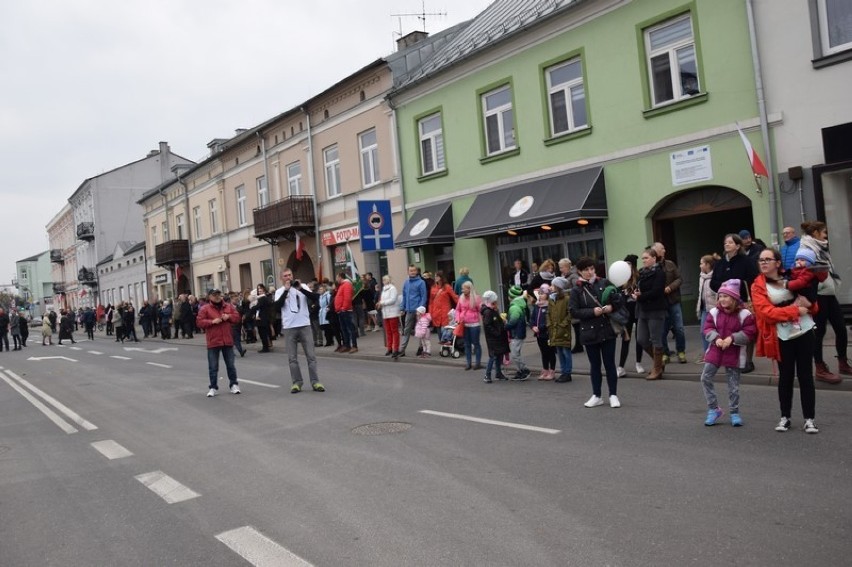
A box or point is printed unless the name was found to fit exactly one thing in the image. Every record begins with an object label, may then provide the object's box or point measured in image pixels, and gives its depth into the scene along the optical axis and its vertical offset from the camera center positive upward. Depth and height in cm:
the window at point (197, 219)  3925 +553
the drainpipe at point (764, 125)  1267 +258
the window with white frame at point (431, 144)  2105 +463
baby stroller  1440 -97
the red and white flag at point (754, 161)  1227 +190
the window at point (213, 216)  3684 +526
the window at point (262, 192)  3097 +533
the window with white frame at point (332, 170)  2600 +504
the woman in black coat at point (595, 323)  830 -46
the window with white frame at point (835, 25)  1182 +400
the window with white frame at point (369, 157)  2383 +496
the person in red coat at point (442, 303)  1459 -12
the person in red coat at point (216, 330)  1143 -22
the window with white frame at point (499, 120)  1859 +457
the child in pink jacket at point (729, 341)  685 -66
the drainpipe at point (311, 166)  2689 +540
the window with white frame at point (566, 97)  1653 +449
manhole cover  786 -142
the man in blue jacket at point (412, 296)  1506 +8
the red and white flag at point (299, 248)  2798 +243
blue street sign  1545 +170
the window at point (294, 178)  2841 +532
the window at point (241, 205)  3341 +516
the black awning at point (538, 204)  1567 +203
